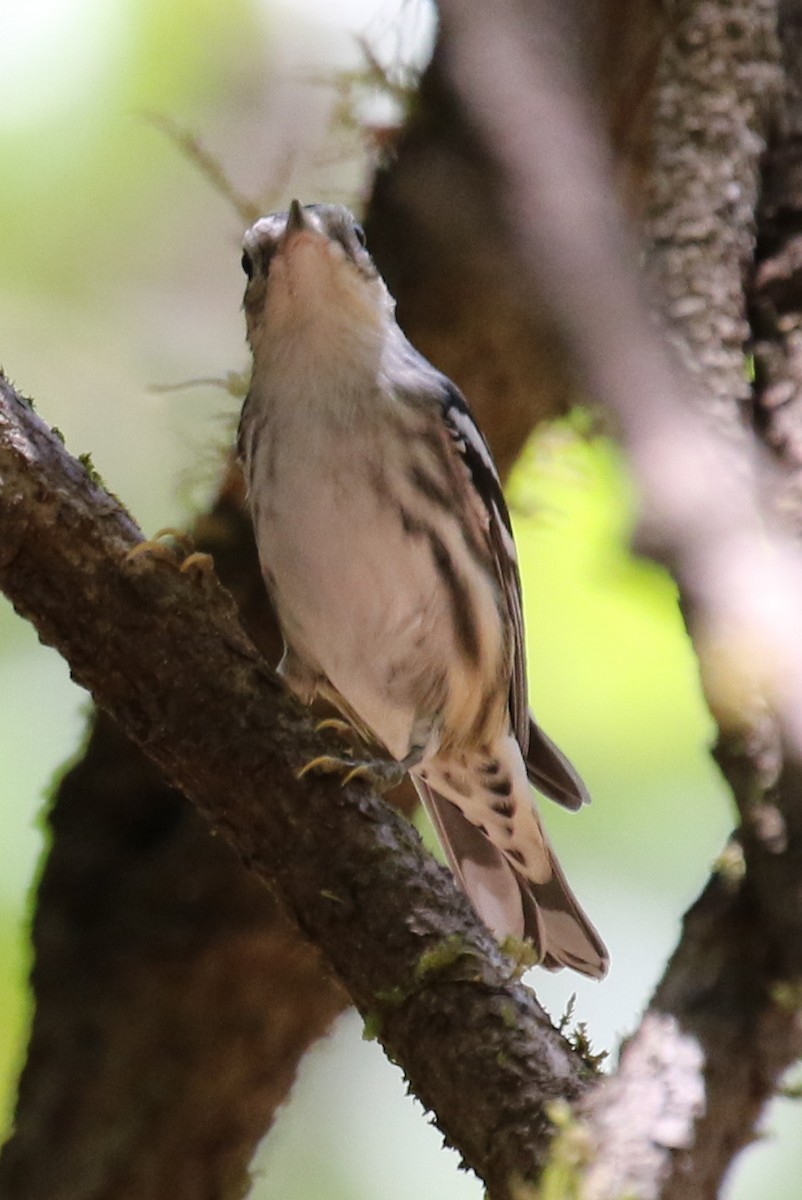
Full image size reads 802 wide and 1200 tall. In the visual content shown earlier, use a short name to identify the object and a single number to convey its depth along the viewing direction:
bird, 6.41
